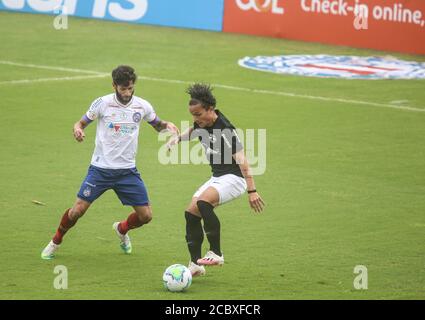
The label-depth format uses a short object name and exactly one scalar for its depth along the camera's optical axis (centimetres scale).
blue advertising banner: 3014
